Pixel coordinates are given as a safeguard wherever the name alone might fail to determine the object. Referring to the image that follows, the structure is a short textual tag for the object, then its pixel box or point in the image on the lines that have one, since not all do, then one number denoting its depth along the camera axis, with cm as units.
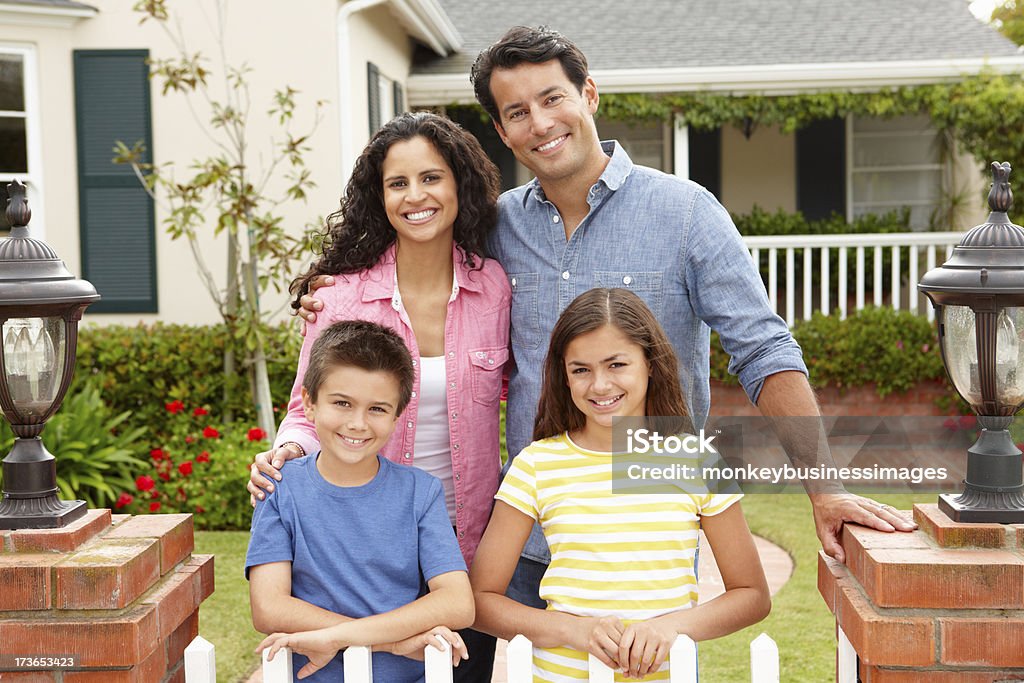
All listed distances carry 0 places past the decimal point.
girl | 207
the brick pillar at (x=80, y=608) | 189
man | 242
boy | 205
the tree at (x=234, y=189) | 696
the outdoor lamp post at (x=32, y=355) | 201
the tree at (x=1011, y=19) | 2692
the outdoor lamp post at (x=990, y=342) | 190
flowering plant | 645
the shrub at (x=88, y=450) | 616
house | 782
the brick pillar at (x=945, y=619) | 181
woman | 248
